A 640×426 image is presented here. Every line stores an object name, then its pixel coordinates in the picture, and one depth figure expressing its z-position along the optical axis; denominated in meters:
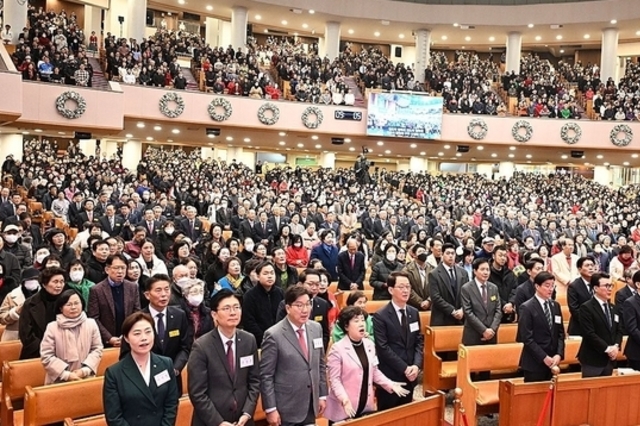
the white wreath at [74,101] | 16.88
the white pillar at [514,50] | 29.02
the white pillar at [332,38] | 28.58
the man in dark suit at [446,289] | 6.11
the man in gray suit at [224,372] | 3.46
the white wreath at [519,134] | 23.72
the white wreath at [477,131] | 23.67
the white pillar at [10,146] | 19.44
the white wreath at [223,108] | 20.99
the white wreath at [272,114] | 21.73
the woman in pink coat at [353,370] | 3.95
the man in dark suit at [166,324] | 4.31
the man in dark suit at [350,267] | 7.80
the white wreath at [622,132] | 23.16
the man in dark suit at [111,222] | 9.64
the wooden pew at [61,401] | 3.85
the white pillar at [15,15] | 19.59
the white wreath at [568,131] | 23.59
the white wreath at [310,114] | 22.44
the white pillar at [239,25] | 26.75
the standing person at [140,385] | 3.27
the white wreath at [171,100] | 20.12
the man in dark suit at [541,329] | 4.78
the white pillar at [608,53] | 27.55
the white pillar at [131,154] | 24.72
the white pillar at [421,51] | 28.87
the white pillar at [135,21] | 23.66
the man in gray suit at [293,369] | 3.70
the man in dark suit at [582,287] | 5.61
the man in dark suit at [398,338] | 4.39
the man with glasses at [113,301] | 5.00
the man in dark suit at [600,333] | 4.82
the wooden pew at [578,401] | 4.40
